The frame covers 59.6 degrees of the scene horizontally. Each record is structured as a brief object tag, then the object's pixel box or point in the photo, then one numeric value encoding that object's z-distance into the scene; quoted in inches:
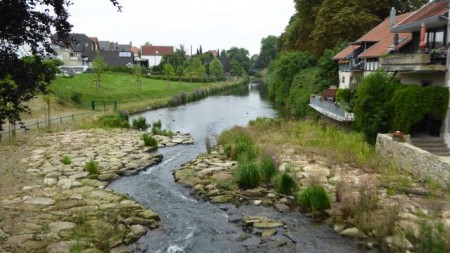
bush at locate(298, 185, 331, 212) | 540.1
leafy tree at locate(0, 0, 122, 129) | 321.1
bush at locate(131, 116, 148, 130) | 1316.4
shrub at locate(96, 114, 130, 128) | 1280.8
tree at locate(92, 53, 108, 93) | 1864.3
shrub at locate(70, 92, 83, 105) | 1784.0
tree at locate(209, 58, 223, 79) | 4281.7
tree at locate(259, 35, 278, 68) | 6122.1
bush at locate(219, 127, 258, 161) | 818.0
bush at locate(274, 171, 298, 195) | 611.5
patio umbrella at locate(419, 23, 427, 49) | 792.3
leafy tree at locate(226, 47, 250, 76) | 5901.1
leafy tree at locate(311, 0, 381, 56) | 1632.6
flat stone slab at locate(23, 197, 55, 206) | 534.9
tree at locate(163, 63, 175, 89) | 2800.4
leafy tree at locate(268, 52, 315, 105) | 1908.8
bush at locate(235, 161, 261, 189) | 646.5
